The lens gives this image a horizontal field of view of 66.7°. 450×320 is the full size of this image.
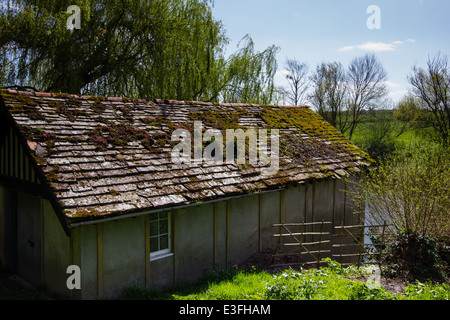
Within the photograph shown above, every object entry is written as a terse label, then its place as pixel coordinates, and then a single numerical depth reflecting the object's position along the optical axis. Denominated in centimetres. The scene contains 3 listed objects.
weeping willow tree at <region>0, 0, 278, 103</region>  1308
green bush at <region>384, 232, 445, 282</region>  890
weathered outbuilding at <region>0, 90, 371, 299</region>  651
